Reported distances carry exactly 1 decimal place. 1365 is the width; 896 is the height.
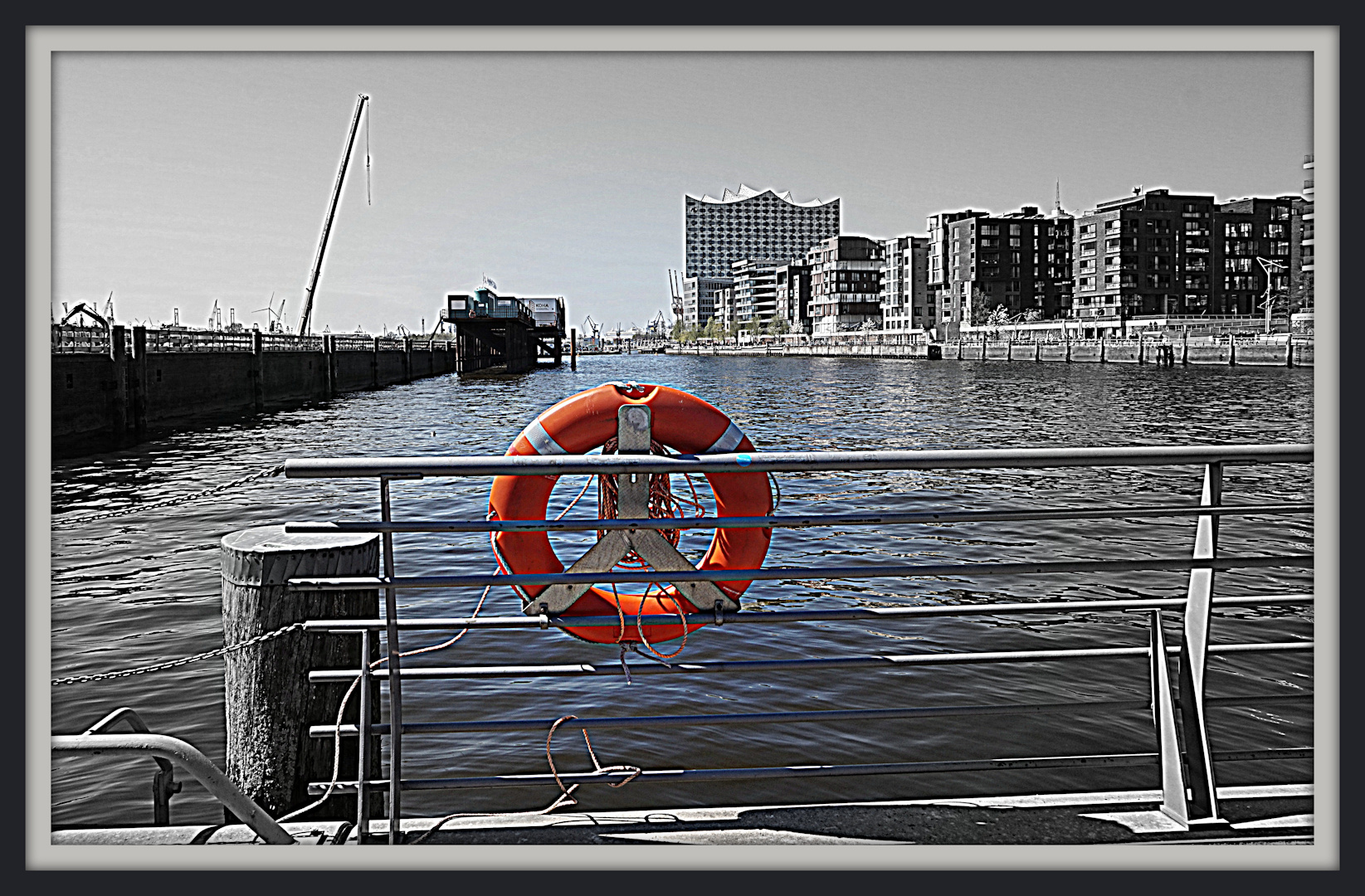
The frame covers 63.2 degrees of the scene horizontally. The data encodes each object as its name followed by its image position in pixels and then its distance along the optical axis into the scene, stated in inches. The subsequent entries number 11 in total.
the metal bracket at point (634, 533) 102.9
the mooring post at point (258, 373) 1245.1
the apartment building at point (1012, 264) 3895.2
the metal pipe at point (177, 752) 82.0
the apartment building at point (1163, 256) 3356.3
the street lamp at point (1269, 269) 2532.5
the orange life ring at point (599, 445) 106.3
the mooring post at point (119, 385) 813.9
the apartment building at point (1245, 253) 2978.1
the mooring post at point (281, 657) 100.3
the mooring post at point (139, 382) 850.8
